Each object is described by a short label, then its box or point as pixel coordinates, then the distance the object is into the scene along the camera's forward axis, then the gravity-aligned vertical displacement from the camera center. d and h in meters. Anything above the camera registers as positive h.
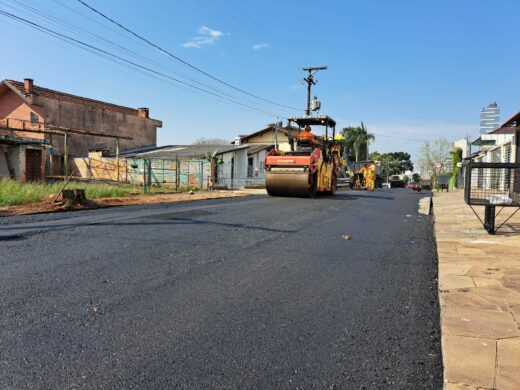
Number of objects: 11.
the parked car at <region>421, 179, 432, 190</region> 42.63 -0.92
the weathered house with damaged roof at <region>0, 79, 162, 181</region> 29.00 +4.34
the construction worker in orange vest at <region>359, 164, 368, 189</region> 30.44 +0.08
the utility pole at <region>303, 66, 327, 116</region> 37.18 +8.03
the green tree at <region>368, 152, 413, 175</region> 95.35 +3.56
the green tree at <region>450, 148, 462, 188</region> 41.91 +0.69
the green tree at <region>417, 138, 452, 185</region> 59.50 +2.62
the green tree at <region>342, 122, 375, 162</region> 61.64 +5.29
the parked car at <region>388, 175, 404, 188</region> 54.06 -0.83
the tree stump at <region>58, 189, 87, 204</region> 12.23 -0.69
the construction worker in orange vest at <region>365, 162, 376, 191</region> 29.20 -0.19
